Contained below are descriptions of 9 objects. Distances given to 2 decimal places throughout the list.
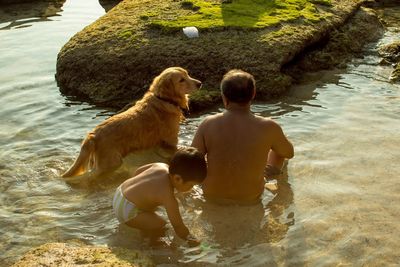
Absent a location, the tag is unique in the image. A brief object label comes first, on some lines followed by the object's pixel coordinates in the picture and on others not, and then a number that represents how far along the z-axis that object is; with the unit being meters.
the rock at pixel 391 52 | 9.92
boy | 4.57
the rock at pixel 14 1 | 16.02
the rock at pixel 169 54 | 8.56
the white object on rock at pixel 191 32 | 9.00
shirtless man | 5.00
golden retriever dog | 6.14
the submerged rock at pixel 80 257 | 4.05
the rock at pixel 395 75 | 9.02
